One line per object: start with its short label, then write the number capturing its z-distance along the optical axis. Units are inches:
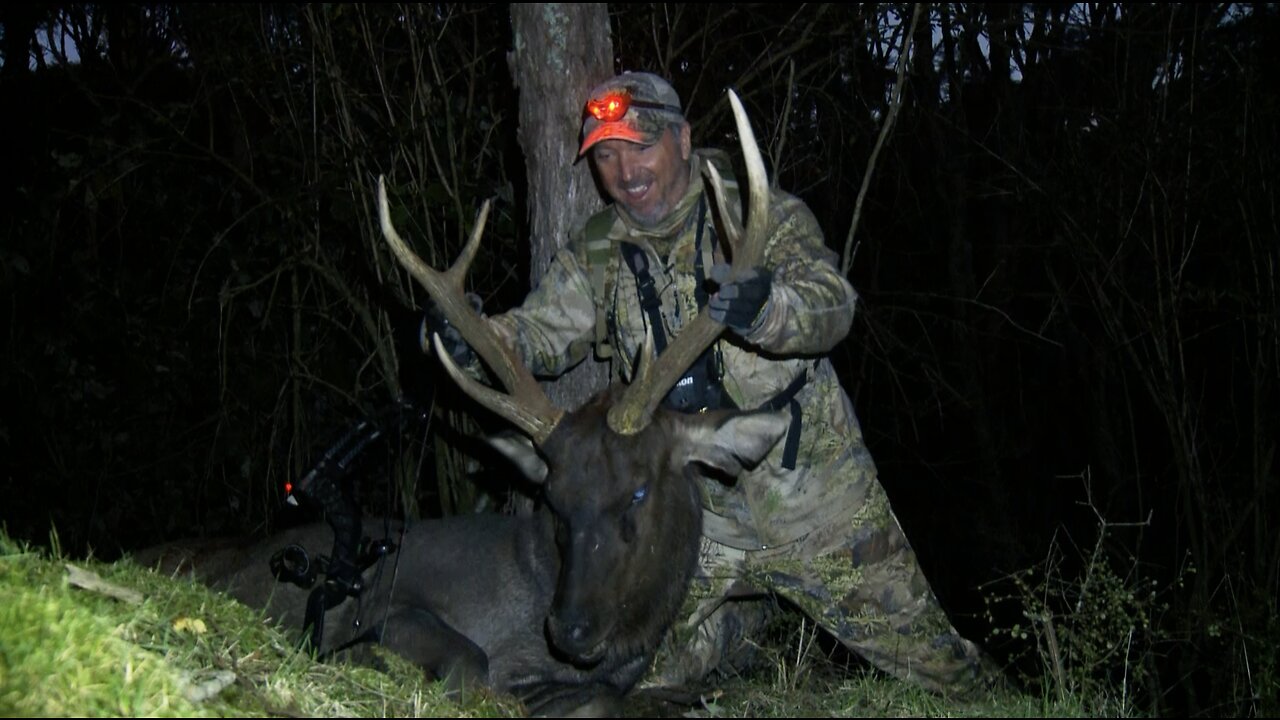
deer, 180.4
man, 198.2
